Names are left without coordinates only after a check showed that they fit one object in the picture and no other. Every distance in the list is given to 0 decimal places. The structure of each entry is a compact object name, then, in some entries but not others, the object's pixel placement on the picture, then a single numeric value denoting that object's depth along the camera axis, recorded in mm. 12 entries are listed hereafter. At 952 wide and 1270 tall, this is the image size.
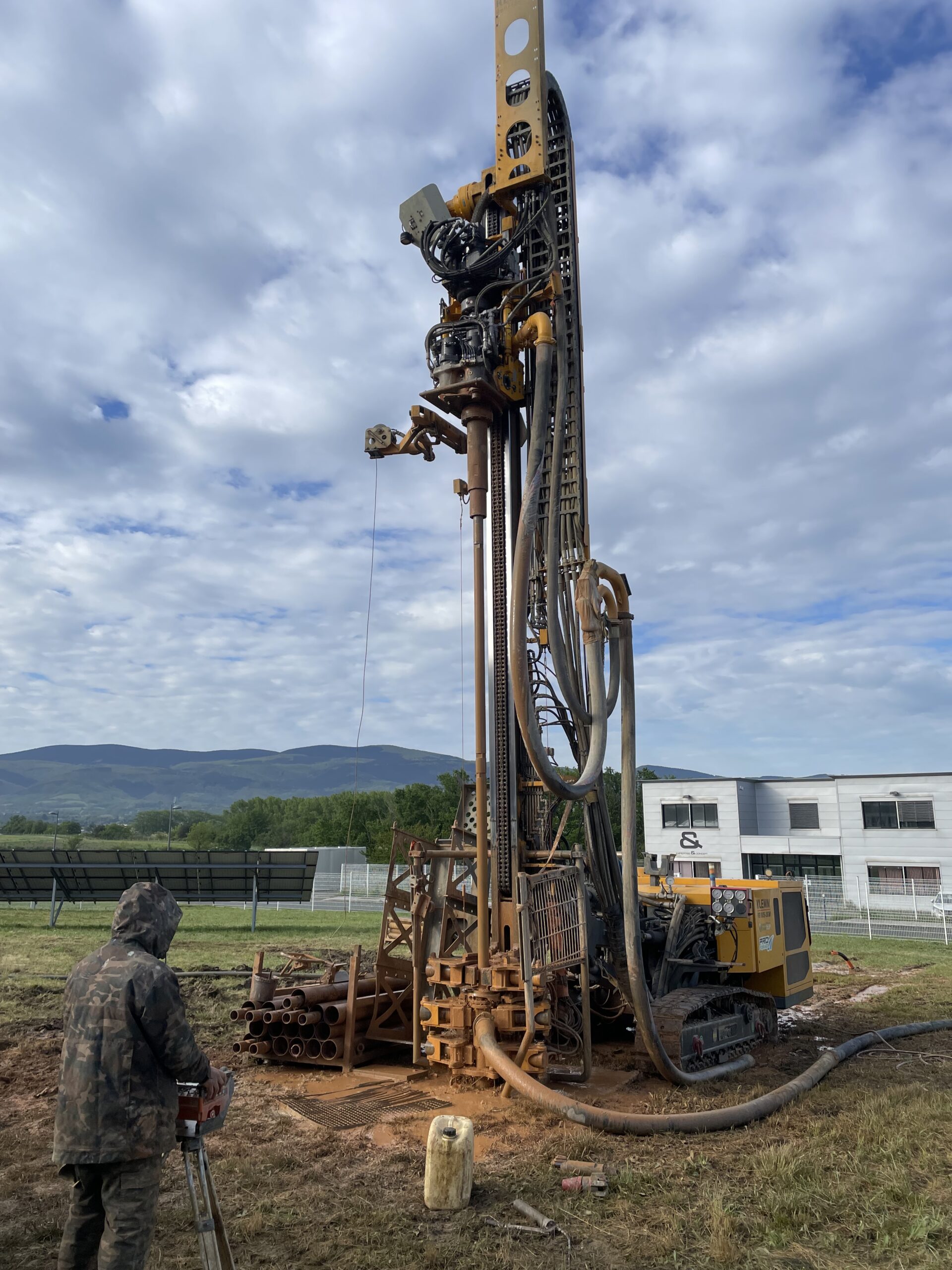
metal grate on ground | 8469
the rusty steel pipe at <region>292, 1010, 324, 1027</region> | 10320
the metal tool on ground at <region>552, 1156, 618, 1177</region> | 6871
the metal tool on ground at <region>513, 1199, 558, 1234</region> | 5852
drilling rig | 9750
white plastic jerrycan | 6215
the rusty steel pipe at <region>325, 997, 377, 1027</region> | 10383
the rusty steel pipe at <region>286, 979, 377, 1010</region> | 10594
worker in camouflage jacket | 4219
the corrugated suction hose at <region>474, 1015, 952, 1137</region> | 7723
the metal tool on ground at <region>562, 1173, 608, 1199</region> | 6523
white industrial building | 37625
